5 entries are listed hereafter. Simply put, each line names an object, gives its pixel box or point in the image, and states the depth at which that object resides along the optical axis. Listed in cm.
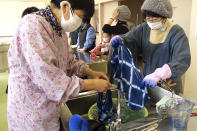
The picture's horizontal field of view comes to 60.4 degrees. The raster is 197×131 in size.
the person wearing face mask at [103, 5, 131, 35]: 208
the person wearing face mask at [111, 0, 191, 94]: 89
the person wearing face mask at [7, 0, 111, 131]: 66
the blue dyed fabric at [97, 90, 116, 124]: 92
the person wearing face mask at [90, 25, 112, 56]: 193
